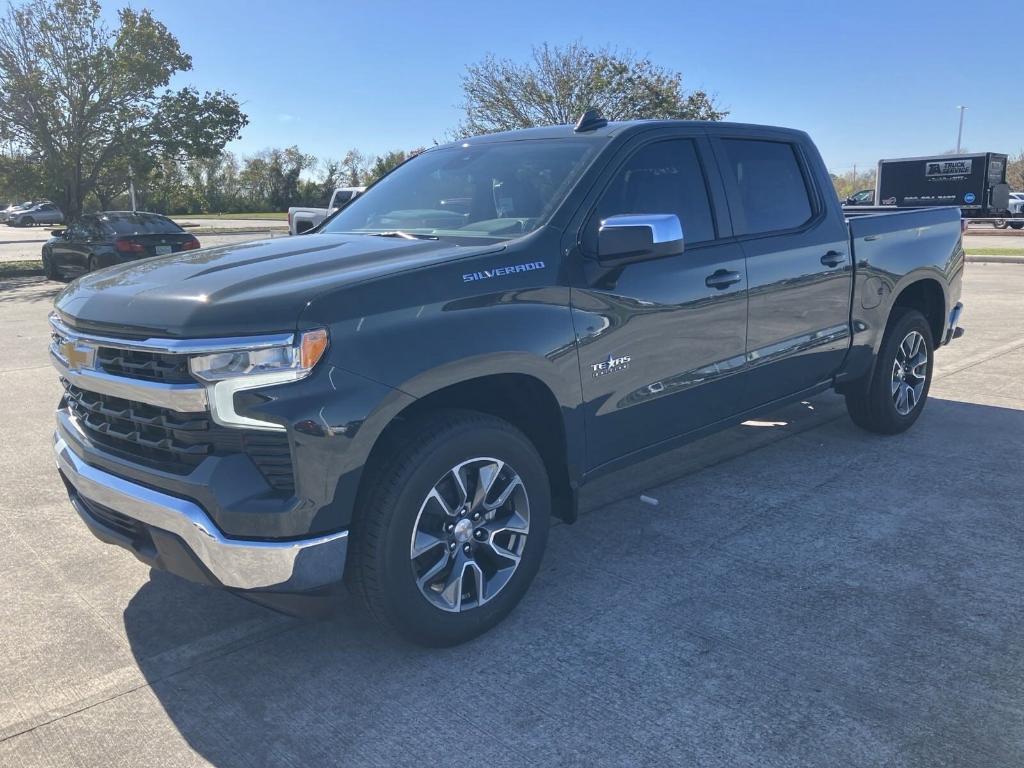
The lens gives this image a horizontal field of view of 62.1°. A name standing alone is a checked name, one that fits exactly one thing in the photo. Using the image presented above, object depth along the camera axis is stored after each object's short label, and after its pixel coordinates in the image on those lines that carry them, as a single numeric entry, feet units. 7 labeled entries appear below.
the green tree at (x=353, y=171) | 216.74
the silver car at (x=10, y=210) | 182.37
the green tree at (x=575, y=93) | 85.30
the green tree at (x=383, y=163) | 189.18
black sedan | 52.90
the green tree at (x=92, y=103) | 65.87
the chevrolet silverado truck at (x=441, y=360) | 8.85
